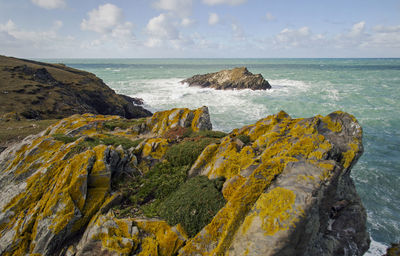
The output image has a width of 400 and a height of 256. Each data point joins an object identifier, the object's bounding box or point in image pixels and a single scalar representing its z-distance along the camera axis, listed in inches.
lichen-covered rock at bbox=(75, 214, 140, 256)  312.0
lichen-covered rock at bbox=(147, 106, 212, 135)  768.9
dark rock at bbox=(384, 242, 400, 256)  367.9
